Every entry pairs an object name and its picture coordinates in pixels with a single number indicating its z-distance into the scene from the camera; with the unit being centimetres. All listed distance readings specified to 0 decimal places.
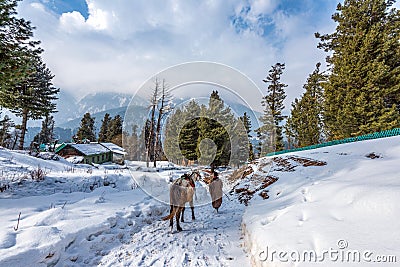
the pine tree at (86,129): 4825
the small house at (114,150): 3584
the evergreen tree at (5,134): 3531
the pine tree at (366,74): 1373
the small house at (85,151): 2802
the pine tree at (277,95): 2770
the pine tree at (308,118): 2464
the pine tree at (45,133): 4759
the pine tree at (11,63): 582
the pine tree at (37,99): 1892
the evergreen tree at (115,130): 4872
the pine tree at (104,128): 5181
